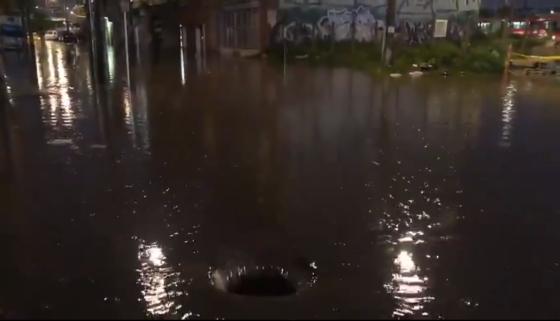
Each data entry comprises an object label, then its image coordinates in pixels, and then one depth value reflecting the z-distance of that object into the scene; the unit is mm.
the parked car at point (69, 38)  58000
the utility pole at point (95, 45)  18562
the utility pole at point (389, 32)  24234
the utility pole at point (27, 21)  35244
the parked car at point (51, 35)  69769
